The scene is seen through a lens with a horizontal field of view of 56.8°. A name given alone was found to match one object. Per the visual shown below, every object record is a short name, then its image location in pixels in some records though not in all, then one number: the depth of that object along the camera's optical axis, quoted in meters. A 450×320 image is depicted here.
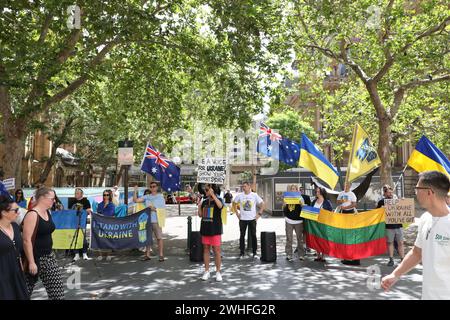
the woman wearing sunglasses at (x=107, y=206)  10.87
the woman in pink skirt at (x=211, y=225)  8.03
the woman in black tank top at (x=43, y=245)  4.91
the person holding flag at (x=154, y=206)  10.28
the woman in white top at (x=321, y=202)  10.03
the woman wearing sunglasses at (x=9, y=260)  3.90
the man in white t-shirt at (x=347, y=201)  10.01
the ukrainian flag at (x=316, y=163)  10.46
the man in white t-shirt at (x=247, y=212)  10.36
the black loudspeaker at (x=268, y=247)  9.88
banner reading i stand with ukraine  10.16
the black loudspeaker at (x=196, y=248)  9.99
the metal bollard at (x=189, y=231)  10.66
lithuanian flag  9.44
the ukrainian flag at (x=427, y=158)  7.64
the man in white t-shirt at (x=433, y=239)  3.16
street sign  12.16
